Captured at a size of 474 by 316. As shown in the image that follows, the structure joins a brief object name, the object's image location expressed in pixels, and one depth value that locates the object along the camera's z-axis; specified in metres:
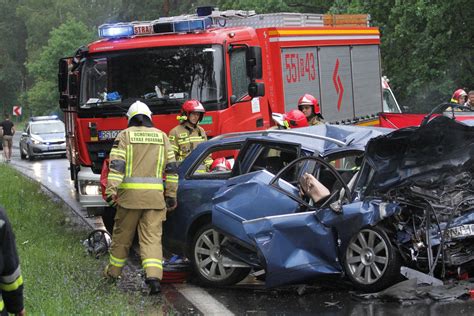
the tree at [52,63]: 71.62
